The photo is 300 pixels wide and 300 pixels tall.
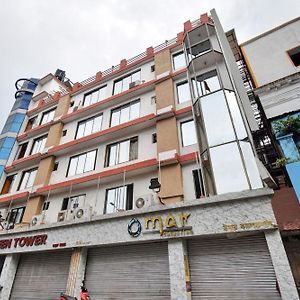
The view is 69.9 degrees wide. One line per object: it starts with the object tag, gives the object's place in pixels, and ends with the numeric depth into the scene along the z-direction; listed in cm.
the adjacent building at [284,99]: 826
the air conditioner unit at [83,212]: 1081
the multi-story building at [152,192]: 744
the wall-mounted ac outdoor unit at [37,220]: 1286
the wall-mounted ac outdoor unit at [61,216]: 1256
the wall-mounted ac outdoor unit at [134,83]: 1645
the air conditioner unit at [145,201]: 986
